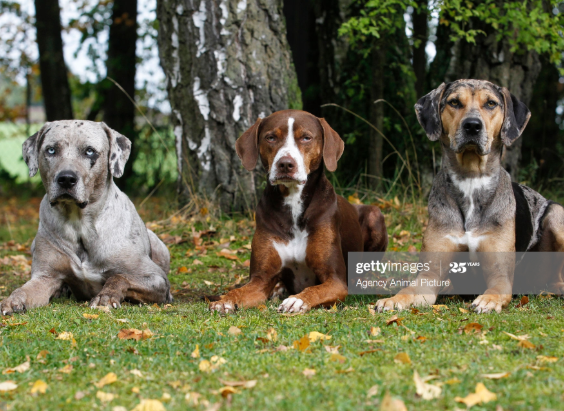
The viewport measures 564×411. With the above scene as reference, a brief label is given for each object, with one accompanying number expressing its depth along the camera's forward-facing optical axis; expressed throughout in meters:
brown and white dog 4.81
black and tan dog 4.79
